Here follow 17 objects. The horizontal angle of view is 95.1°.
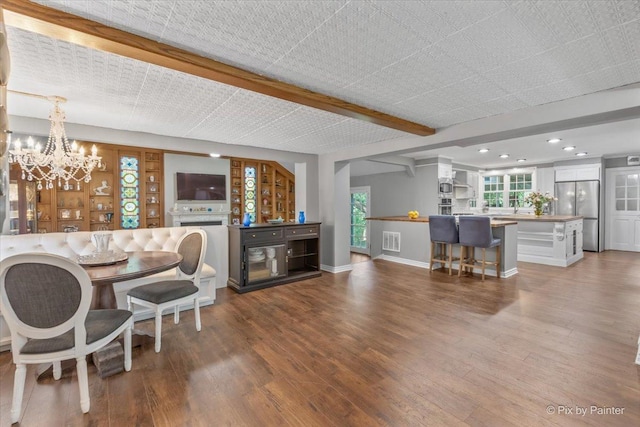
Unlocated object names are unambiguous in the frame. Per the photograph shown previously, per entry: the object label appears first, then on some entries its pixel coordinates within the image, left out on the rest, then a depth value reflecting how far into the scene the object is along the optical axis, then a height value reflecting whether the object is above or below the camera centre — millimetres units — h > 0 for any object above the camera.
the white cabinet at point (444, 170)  6646 +883
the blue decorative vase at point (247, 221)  4203 -158
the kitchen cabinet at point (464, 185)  8007 +629
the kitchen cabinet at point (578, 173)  6893 +840
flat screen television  7062 +604
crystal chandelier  2967 +654
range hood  7980 +843
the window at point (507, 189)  8109 +556
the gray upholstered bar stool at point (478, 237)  4422 -440
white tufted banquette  2769 -360
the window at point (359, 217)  7715 -229
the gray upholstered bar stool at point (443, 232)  4848 -400
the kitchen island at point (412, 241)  4793 -640
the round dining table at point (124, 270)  1944 -421
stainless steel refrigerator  6875 +55
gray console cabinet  4059 -677
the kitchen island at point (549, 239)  5363 -617
